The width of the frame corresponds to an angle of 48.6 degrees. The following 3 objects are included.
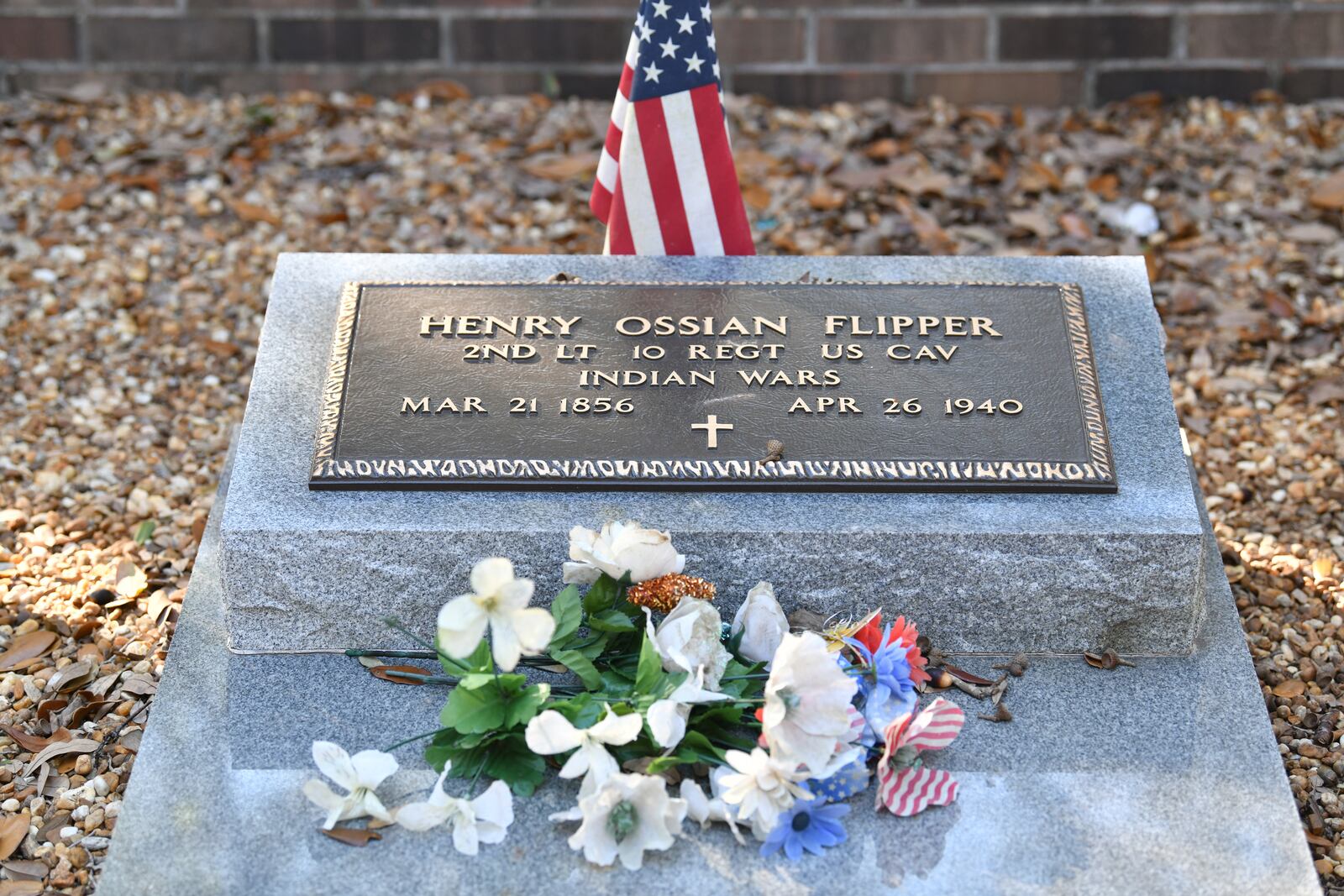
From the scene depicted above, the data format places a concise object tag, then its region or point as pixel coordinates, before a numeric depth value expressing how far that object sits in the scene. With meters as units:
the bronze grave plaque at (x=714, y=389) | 2.79
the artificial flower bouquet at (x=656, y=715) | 2.33
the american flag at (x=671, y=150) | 3.41
